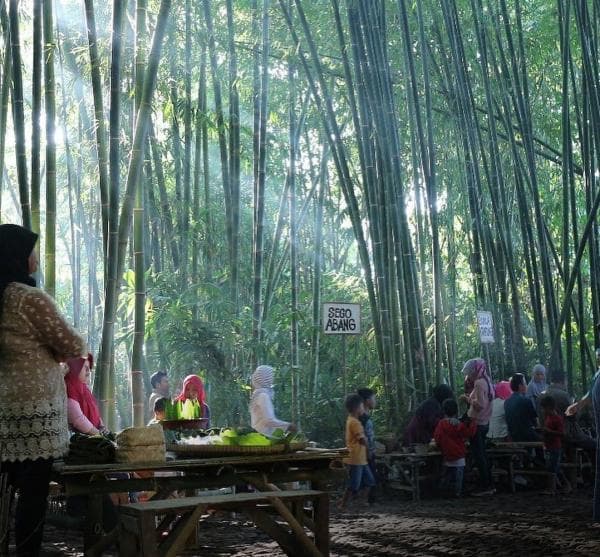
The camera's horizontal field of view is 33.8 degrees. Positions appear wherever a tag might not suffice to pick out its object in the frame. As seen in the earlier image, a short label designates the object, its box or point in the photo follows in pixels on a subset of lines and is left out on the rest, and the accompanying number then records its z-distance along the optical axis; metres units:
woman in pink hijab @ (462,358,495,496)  7.61
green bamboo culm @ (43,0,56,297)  4.92
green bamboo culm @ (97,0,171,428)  4.71
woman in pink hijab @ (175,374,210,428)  5.89
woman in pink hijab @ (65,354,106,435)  4.42
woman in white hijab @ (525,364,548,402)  8.84
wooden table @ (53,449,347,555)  3.36
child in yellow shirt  6.99
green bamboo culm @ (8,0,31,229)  4.98
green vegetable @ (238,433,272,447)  3.71
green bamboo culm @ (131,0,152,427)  4.84
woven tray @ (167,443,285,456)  3.63
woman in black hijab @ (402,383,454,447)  7.57
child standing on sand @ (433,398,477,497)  7.34
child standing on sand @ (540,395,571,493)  7.46
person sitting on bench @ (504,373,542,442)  8.07
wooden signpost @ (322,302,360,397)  7.21
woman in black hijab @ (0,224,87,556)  3.19
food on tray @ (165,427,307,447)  3.73
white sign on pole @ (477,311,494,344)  8.46
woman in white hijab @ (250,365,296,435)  6.31
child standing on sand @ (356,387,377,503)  7.27
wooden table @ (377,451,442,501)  7.35
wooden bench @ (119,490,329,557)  3.31
